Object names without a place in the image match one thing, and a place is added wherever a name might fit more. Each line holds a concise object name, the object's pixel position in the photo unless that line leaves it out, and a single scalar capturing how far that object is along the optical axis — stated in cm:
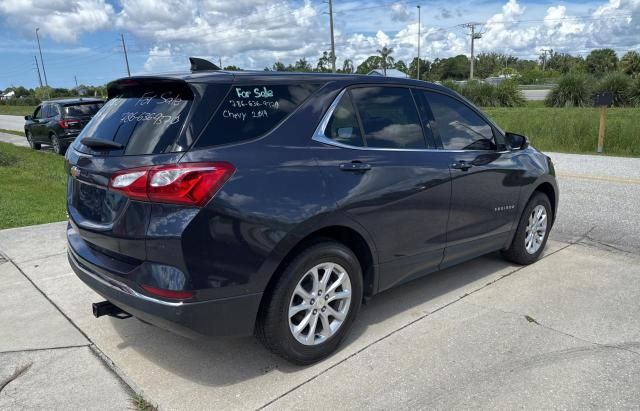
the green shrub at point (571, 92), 3147
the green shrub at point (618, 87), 3050
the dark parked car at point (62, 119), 1569
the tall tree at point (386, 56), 8669
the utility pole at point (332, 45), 4203
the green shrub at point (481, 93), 3788
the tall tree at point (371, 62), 8214
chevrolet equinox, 279
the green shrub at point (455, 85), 4077
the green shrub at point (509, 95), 3691
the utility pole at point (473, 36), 7550
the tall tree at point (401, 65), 8181
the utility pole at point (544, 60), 12050
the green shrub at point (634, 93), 3020
